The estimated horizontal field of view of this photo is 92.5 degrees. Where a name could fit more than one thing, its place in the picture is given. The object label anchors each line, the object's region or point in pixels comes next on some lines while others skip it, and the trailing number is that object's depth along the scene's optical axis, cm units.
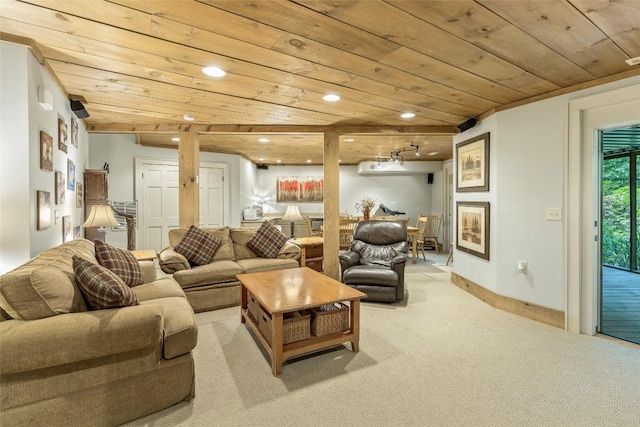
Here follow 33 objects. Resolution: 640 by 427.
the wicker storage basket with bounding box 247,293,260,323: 266
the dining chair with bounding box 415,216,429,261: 644
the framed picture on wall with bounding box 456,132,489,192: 365
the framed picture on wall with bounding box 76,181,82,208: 364
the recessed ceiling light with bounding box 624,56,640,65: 224
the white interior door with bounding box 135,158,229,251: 539
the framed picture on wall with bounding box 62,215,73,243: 300
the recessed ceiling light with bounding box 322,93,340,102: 300
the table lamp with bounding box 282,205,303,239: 515
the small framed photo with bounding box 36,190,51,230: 231
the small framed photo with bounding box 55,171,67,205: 275
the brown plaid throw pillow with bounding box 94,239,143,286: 249
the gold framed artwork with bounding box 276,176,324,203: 816
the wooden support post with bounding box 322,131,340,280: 424
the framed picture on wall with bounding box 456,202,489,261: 363
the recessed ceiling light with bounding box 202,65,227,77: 238
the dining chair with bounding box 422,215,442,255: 718
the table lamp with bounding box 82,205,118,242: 323
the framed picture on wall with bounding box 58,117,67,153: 283
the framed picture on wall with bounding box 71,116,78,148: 331
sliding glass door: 427
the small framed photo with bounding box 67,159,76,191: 318
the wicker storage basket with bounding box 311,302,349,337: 238
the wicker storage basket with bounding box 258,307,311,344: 228
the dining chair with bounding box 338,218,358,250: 612
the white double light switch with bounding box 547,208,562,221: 293
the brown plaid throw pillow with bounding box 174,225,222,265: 373
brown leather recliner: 357
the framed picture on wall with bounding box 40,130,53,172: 236
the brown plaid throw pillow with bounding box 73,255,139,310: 174
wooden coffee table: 215
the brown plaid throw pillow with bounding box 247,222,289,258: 418
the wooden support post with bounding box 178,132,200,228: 413
